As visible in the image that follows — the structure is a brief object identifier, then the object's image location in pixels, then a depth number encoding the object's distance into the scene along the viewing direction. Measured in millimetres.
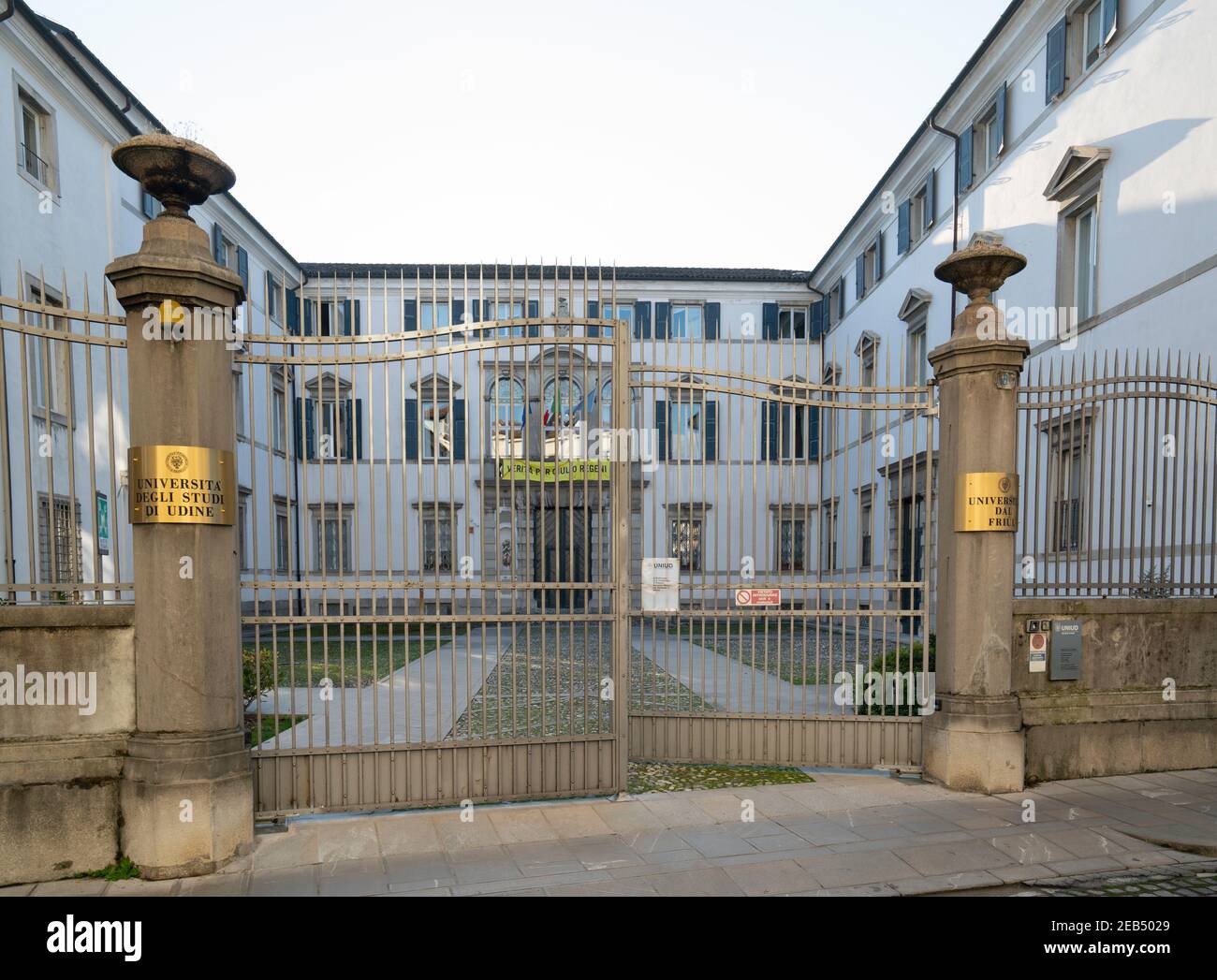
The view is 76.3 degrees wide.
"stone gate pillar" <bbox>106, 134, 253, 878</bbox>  4816
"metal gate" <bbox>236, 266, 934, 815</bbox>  5531
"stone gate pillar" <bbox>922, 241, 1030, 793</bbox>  6398
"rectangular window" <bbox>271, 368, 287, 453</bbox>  22288
